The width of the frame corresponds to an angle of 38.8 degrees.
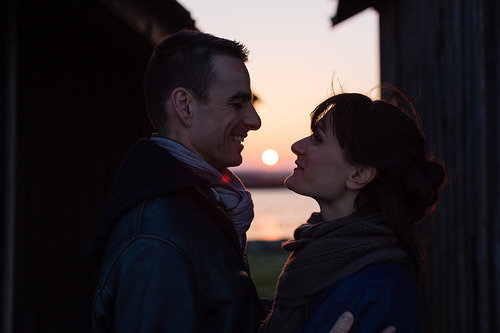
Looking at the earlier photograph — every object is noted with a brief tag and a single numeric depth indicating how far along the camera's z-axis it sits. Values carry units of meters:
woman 1.10
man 1.03
